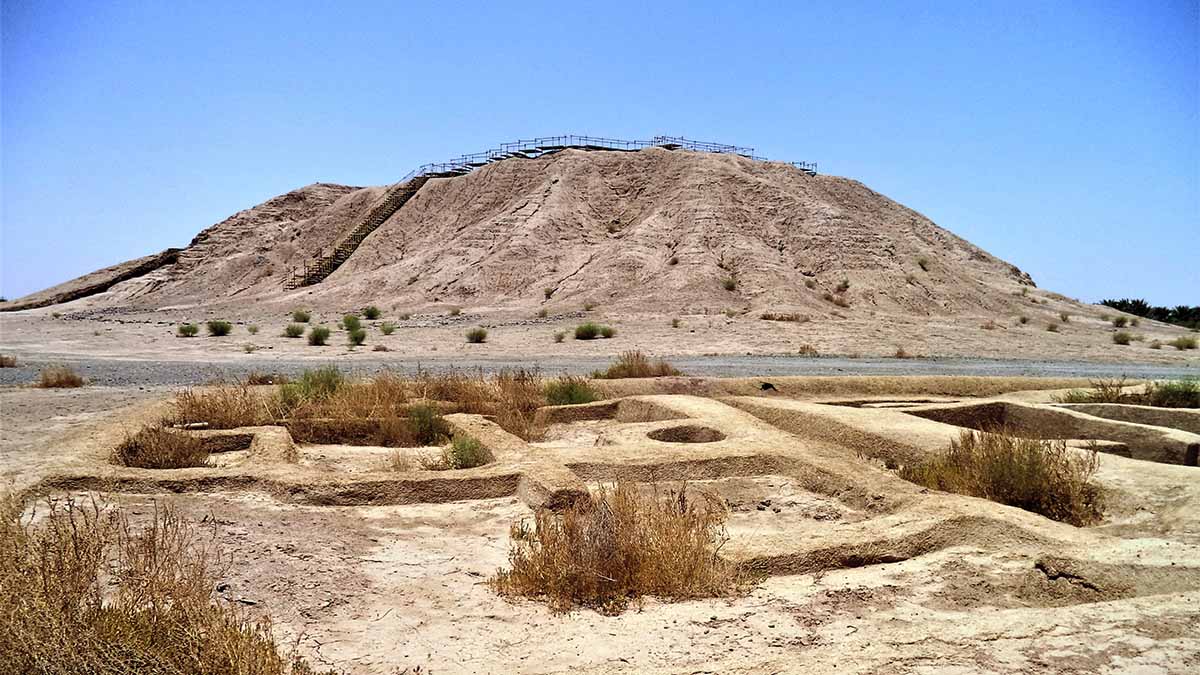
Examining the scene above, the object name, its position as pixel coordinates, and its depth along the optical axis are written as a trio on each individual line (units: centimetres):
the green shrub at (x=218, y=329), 2664
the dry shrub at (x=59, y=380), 1292
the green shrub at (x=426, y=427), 966
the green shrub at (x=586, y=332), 2483
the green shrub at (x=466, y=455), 793
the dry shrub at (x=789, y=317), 2895
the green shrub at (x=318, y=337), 2344
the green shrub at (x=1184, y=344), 2736
